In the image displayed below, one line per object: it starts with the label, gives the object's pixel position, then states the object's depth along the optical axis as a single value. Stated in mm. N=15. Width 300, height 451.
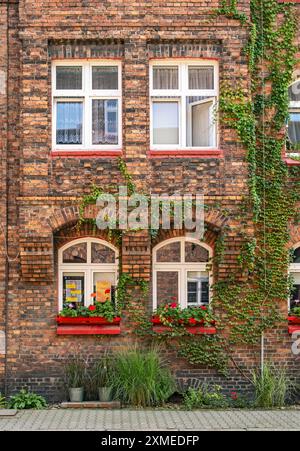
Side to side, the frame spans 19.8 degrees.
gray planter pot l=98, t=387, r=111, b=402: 16609
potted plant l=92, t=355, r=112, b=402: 16641
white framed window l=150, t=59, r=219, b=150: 17438
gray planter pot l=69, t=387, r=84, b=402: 16703
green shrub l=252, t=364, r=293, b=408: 16672
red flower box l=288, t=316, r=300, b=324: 17344
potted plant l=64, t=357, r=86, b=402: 16703
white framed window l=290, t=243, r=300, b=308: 17672
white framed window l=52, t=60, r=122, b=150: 17391
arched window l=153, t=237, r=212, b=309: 17562
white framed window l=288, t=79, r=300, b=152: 17891
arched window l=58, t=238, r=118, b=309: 17500
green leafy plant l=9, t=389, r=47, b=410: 16469
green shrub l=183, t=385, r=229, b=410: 16547
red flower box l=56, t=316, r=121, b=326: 17062
